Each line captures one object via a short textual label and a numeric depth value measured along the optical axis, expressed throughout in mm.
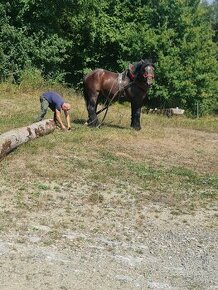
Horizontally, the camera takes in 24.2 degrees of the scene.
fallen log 9820
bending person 13086
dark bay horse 14172
